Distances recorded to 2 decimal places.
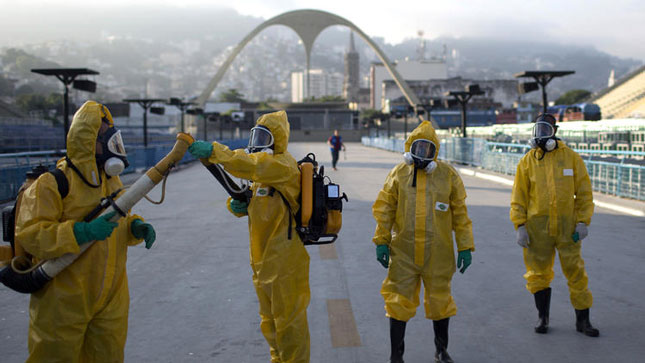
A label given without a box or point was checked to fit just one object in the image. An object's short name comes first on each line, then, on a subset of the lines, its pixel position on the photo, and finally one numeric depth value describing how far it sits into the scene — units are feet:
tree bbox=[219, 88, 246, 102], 521.49
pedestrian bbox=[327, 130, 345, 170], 77.00
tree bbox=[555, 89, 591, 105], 378.32
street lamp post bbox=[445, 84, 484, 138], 72.84
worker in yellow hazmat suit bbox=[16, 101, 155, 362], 9.96
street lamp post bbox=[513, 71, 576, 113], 51.98
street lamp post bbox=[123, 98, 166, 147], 86.84
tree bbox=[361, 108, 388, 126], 222.26
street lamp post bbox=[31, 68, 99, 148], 52.03
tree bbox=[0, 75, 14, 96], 412.16
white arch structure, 334.03
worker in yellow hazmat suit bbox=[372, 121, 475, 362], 13.89
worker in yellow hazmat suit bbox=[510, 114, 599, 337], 16.11
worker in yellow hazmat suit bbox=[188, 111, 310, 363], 12.41
